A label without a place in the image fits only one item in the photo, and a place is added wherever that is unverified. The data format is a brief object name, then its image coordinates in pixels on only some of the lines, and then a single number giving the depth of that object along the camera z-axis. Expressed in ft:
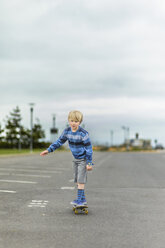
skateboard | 17.95
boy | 17.82
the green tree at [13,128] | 193.47
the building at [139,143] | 258.80
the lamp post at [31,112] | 122.62
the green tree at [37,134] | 201.05
